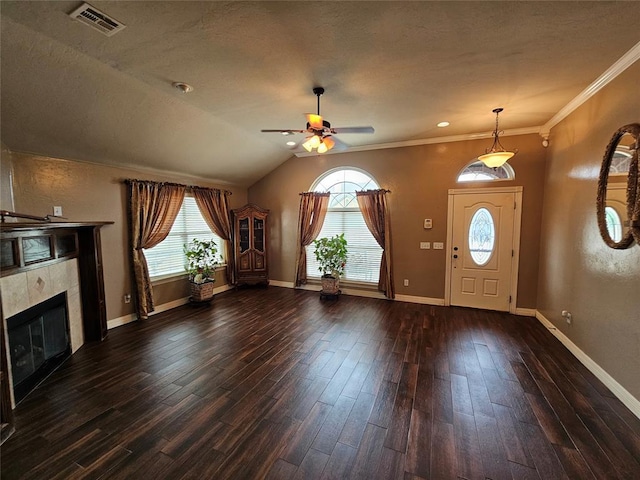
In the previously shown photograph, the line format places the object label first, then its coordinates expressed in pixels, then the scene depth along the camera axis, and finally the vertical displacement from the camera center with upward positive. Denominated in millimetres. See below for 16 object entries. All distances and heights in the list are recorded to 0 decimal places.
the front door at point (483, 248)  4289 -490
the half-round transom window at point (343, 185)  5297 +741
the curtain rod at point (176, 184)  3931 +628
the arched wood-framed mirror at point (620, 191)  2129 +259
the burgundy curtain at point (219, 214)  5129 +129
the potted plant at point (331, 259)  5133 -801
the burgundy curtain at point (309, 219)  5547 +18
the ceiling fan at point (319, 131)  2679 +957
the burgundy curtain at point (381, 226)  4988 -123
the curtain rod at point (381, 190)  4988 +576
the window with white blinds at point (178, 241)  4457 -393
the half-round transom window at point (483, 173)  4280 +796
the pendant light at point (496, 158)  3287 +804
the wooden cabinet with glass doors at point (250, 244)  5758 -554
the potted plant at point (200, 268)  4691 -916
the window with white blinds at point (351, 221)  5285 -27
